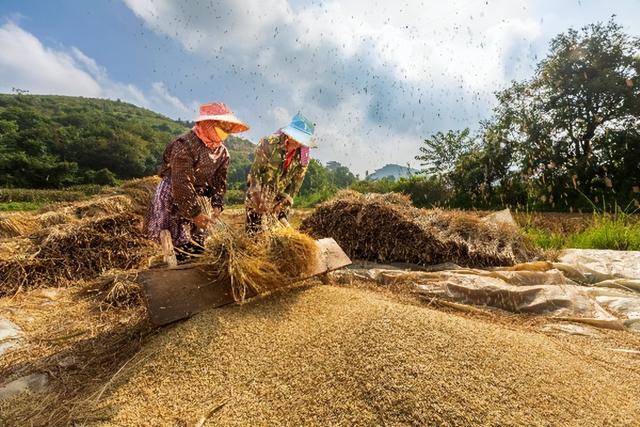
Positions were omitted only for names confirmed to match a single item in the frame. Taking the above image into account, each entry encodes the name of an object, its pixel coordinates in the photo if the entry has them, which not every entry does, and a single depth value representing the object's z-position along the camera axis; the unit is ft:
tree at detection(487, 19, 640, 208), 45.62
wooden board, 6.47
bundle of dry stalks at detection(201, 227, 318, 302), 7.05
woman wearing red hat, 8.07
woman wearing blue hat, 9.69
